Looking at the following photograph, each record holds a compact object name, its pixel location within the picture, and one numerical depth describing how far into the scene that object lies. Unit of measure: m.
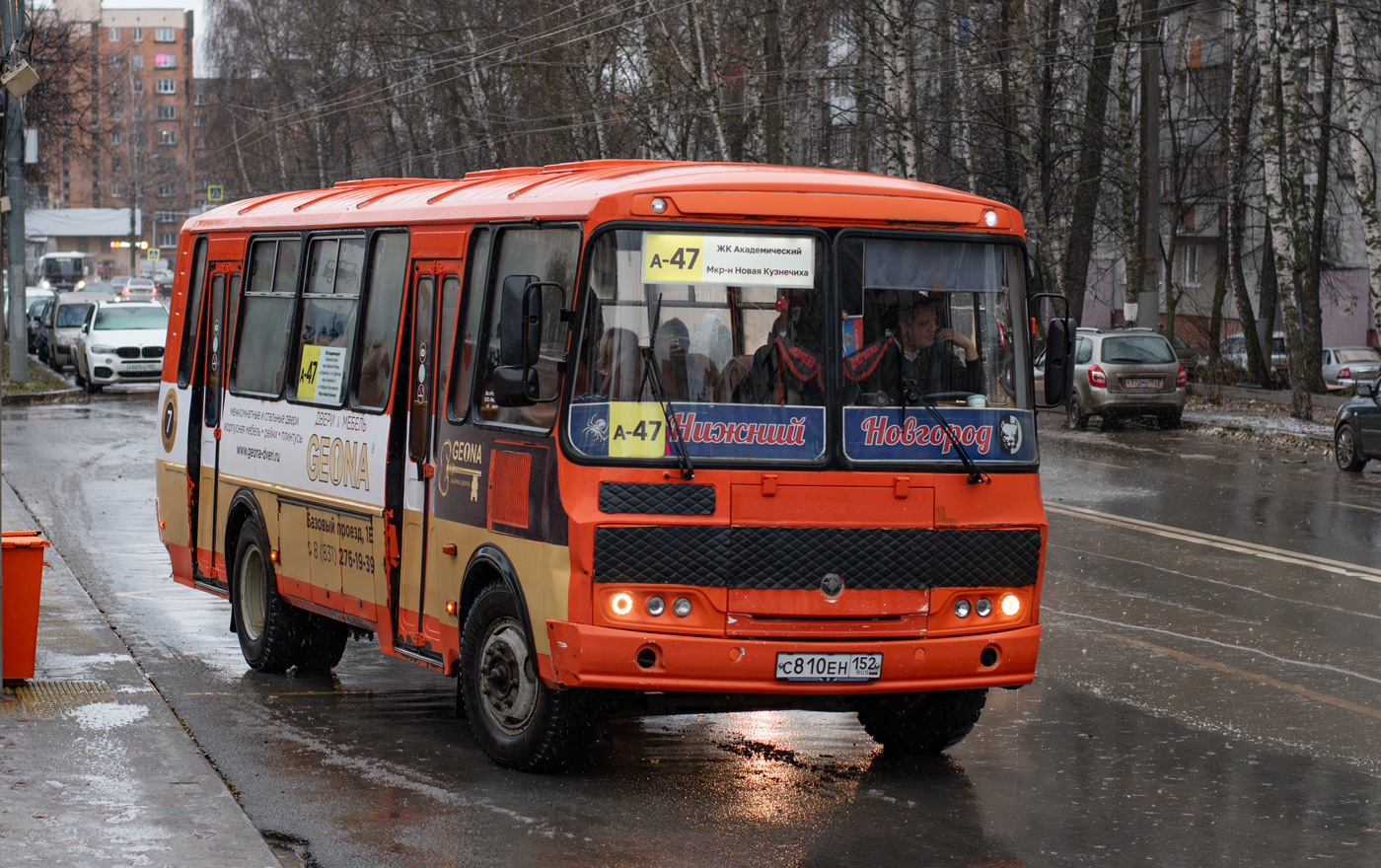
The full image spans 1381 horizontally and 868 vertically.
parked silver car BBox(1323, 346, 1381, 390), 40.22
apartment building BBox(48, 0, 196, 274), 154.25
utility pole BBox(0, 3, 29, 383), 35.03
